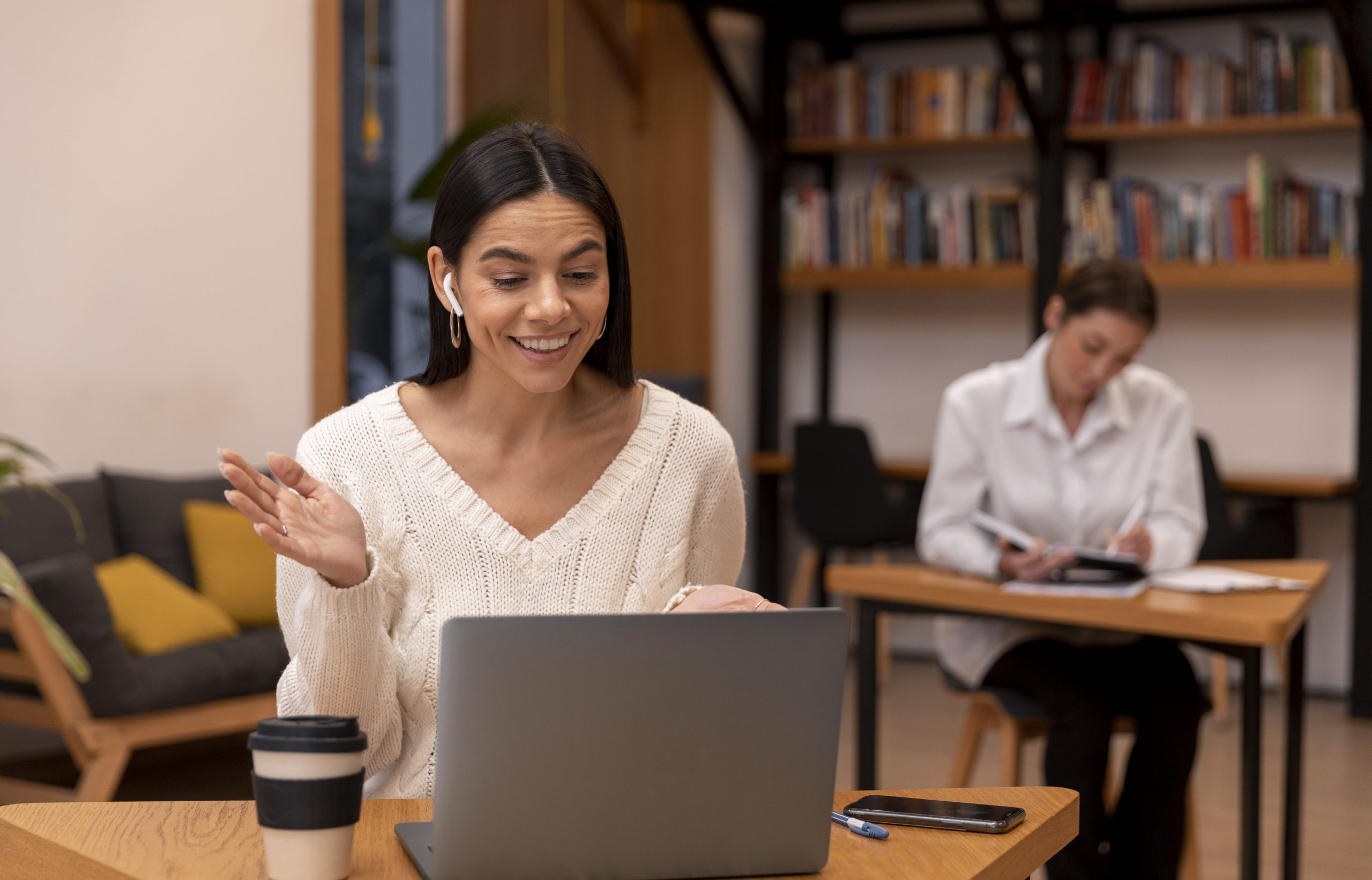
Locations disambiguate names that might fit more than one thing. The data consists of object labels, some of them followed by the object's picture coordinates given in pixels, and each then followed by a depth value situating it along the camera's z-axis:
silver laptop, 1.06
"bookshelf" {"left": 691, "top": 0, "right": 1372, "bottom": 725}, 4.89
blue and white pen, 1.30
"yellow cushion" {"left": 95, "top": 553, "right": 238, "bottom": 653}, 3.49
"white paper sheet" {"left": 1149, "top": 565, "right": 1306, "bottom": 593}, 2.66
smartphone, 1.31
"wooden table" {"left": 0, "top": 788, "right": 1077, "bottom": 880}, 1.19
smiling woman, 1.55
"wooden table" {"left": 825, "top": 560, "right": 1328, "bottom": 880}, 2.39
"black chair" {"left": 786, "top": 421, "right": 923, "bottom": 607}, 5.25
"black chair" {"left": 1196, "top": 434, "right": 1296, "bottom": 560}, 4.57
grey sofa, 3.17
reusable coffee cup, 1.11
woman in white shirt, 2.63
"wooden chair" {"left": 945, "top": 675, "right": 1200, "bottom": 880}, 2.72
